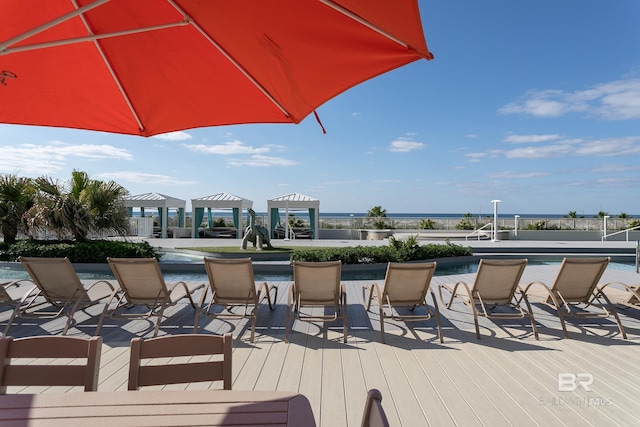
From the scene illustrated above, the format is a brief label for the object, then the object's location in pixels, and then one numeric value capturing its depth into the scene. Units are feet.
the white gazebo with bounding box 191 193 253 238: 61.67
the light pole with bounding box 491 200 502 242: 50.58
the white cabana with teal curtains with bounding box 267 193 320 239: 60.80
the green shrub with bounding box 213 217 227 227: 77.47
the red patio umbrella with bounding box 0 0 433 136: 6.62
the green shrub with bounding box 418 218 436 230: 72.90
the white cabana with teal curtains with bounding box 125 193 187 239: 63.26
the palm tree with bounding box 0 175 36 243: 34.78
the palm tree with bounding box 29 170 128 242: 33.99
